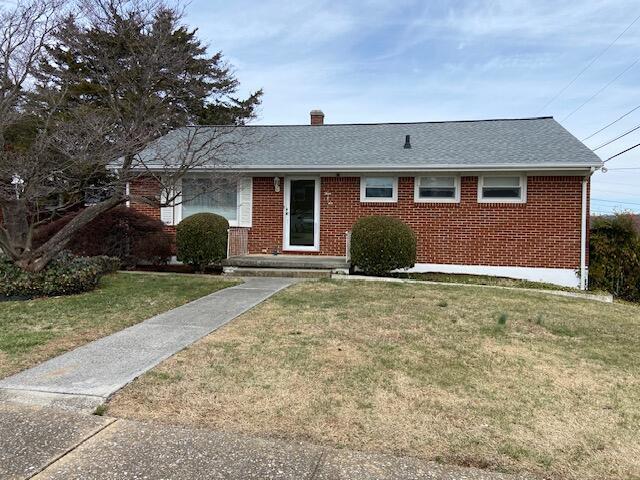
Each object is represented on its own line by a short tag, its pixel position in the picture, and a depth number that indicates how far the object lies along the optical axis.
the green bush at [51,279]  8.17
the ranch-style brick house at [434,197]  11.11
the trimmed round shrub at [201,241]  11.08
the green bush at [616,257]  11.12
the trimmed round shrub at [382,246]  10.48
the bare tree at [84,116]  7.83
